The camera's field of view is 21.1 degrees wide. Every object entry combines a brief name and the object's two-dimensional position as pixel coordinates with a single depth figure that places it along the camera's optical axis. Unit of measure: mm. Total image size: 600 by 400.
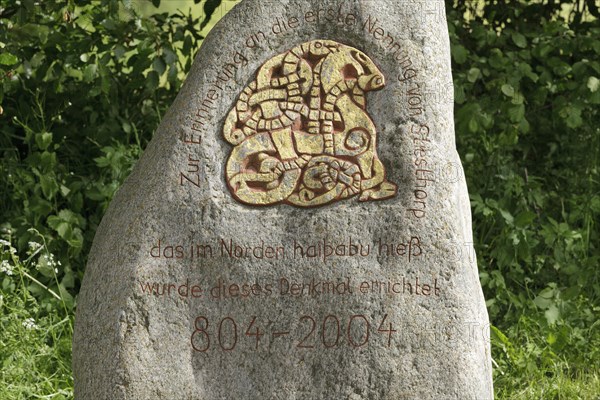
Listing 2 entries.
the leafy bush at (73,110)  6699
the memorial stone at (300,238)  4791
